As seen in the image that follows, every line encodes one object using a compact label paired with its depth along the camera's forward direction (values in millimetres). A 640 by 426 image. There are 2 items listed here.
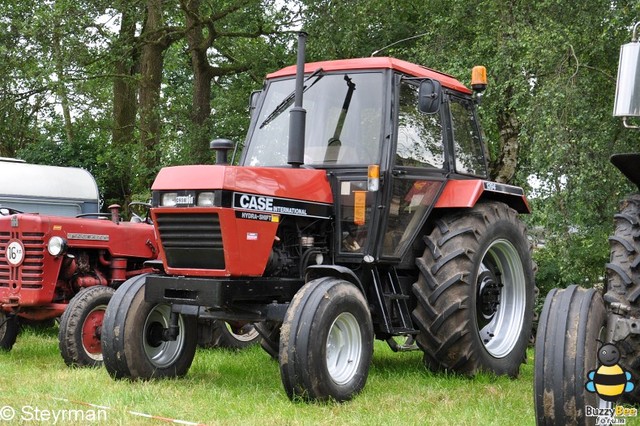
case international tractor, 5719
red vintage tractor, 7309
